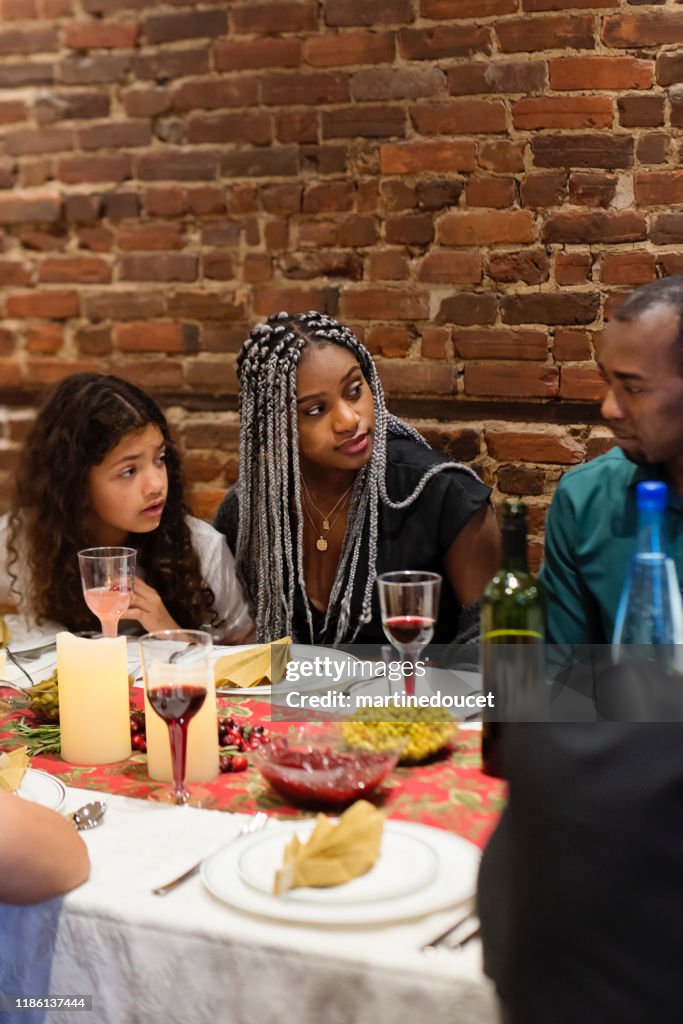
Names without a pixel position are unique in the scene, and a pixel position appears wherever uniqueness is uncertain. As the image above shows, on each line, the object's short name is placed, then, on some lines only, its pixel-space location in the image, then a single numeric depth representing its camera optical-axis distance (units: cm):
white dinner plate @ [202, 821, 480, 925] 99
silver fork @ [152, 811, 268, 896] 107
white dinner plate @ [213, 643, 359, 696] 165
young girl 218
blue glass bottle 122
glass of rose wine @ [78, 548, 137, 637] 161
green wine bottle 127
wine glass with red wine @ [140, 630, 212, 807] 126
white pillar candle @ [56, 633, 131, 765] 143
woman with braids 226
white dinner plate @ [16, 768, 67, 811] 128
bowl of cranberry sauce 123
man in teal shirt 181
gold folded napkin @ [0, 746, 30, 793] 127
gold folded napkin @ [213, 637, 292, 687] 167
